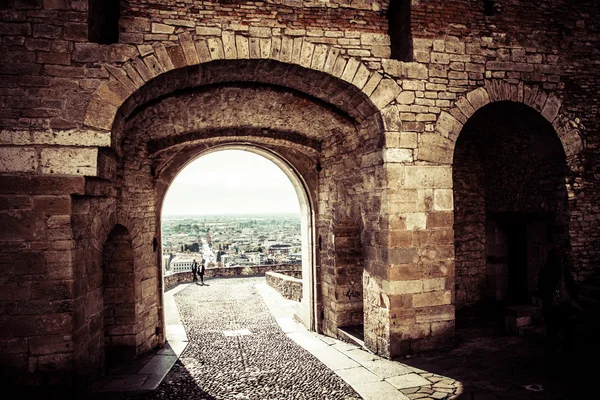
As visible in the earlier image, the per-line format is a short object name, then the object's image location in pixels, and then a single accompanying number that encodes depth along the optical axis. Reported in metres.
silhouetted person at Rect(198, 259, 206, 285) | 17.57
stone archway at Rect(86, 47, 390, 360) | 5.46
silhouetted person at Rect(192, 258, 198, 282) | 18.08
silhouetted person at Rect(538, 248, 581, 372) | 5.05
